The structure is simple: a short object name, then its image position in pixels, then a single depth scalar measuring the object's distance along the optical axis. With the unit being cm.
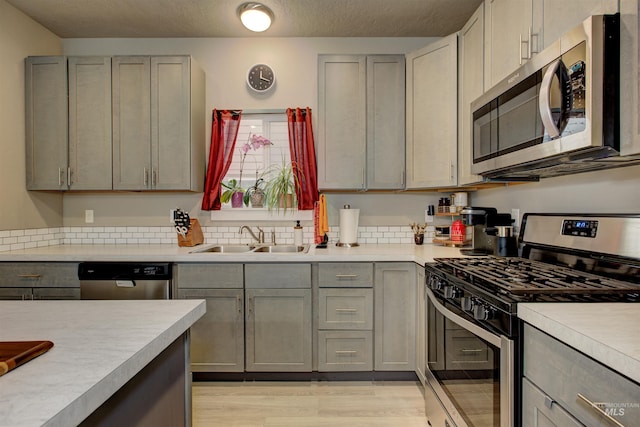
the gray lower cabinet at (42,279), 244
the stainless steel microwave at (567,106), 118
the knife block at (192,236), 286
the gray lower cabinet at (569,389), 75
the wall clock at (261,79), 308
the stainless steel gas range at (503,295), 118
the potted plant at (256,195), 309
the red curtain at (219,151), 305
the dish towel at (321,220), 287
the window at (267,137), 312
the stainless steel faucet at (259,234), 303
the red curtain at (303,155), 303
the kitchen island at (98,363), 57
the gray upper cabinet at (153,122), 277
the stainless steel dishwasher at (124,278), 242
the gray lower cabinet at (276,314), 247
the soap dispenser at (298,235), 295
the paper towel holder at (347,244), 288
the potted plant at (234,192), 312
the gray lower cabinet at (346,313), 247
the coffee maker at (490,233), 213
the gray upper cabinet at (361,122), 276
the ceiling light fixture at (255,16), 256
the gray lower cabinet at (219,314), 246
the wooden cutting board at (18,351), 66
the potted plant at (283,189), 303
